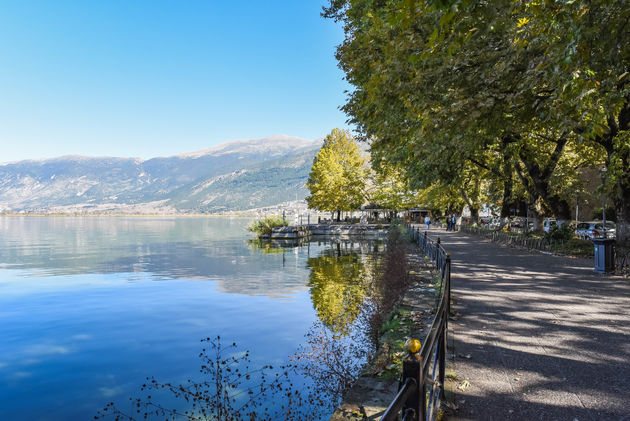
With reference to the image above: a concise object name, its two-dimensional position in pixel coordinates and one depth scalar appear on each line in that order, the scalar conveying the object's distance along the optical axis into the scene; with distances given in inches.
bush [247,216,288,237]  2449.6
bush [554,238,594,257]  762.2
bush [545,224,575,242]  864.3
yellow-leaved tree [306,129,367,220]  2539.4
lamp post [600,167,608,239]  683.4
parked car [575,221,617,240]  1174.5
